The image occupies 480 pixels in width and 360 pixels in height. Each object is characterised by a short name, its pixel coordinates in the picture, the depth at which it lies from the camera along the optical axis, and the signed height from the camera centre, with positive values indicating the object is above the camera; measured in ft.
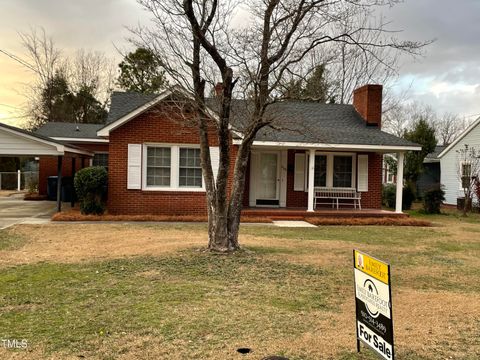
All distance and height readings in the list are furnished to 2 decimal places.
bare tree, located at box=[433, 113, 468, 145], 177.37 +22.03
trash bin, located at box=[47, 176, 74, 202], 71.82 -1.19
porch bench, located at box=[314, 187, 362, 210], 59.57 -1.14
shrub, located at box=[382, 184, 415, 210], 73.10 -1.44
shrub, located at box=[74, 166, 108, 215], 50.21 -0.92
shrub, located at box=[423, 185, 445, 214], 67.82 -1.85
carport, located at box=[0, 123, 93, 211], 50.20 +3.89
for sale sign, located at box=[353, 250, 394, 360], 11.98 -3.20
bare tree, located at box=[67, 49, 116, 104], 136.36 +28.64
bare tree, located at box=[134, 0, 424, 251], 28.30 +6.60
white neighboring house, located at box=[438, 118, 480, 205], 79.77 +5.06
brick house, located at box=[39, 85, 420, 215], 51.80 +3.12
